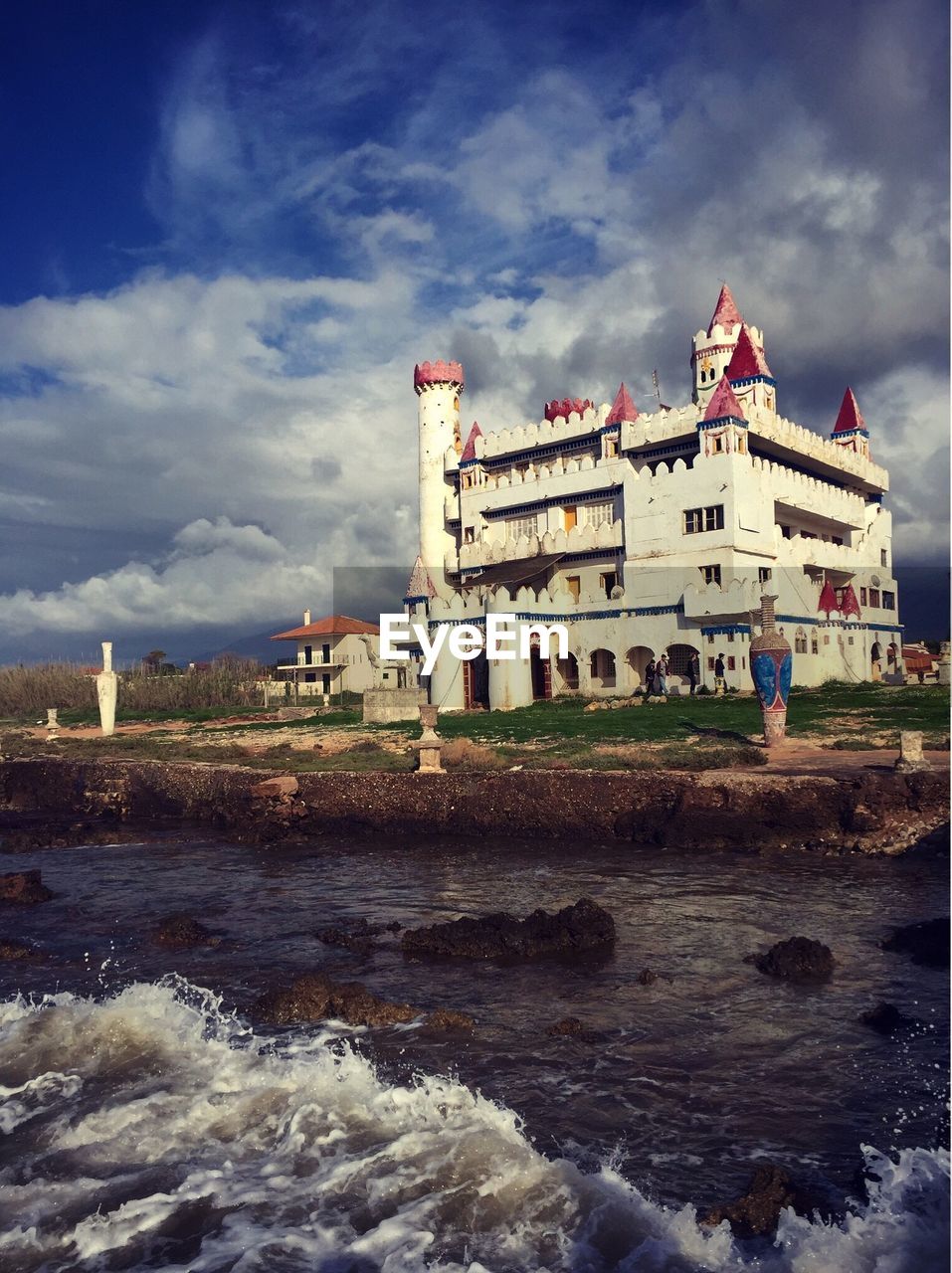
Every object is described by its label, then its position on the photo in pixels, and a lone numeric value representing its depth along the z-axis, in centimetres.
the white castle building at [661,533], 3441
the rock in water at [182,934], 1059
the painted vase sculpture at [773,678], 1839
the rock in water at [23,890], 1295
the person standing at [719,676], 3225
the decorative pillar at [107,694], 3222
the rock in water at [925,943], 888
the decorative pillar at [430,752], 1841
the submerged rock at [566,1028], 741
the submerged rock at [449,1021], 764
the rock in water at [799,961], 850
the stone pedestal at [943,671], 3272
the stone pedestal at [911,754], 1423
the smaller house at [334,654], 6266
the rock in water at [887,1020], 732
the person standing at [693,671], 3366
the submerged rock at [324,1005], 789
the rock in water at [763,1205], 493
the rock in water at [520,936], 966
